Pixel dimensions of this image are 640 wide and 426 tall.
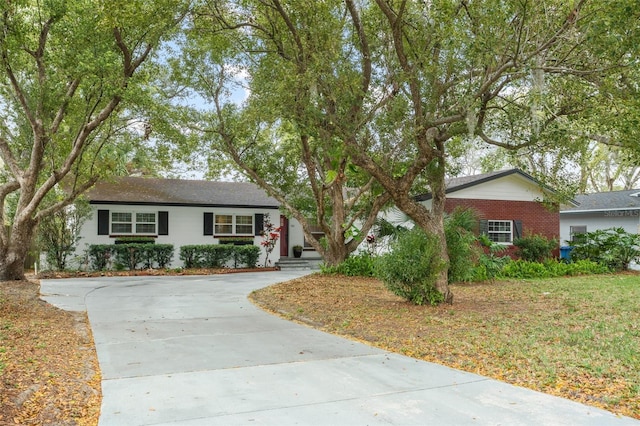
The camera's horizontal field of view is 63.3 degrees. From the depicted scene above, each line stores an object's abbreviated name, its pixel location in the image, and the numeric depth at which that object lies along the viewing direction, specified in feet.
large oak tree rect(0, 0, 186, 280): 34.50
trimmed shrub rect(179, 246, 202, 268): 65.10
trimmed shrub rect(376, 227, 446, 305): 31.30
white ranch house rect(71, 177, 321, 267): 64.08
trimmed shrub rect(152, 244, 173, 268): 63.77
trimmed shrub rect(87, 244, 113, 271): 60.95
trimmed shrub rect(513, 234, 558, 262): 59.41
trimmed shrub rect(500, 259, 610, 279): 53.47
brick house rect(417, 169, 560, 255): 62.18
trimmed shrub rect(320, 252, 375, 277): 51.44
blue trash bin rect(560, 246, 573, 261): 65.56
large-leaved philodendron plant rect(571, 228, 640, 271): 59.21
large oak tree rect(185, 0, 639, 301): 25.17
